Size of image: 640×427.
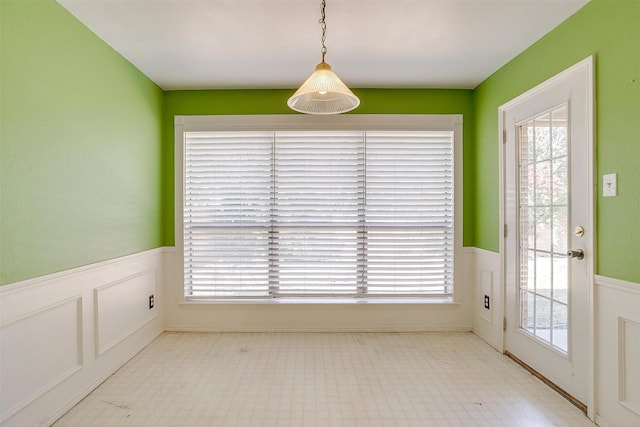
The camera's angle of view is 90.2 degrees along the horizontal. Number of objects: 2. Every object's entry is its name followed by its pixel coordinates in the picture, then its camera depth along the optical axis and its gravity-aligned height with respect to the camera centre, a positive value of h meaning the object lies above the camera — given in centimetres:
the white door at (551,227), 200 -10
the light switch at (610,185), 179 +17
